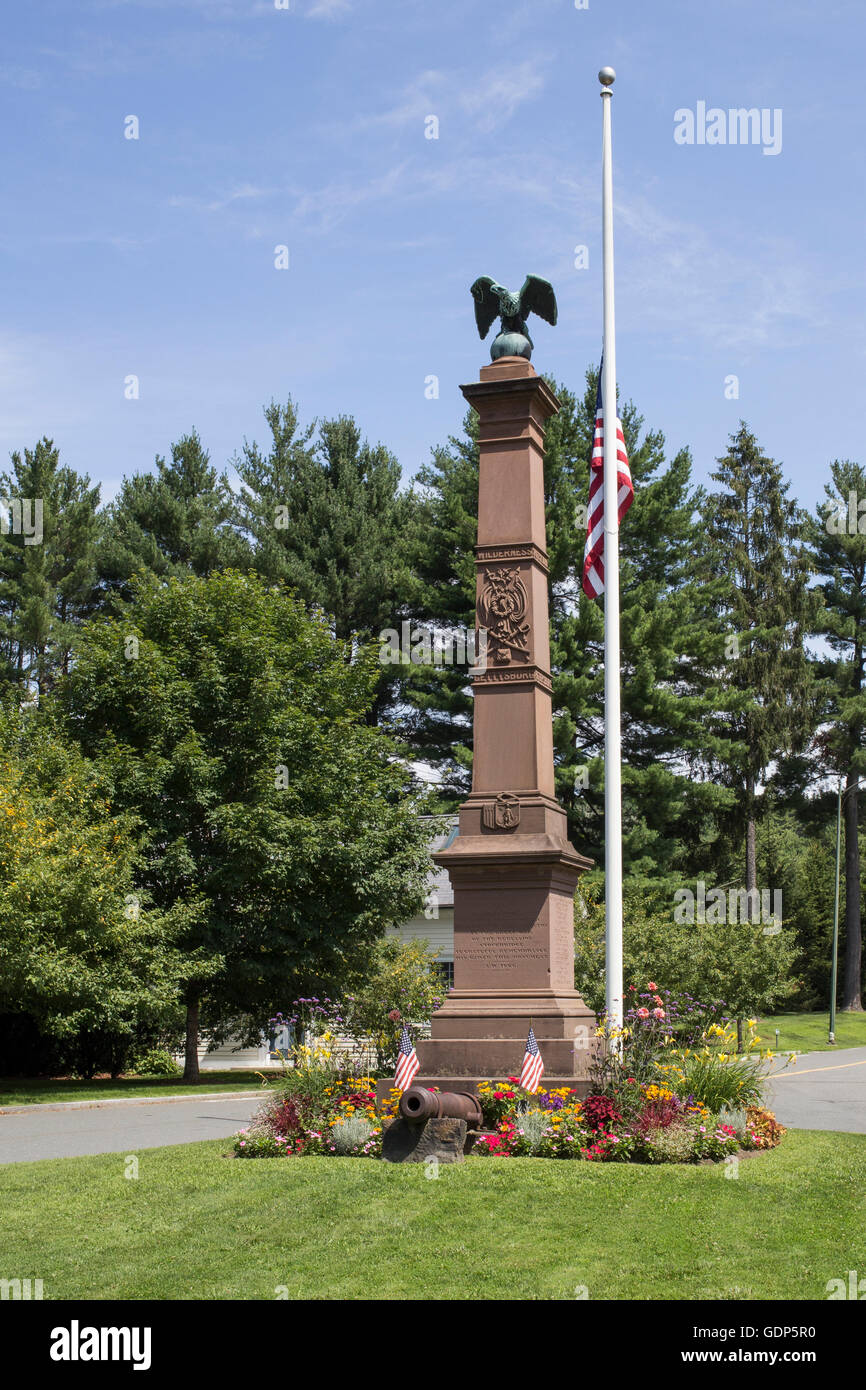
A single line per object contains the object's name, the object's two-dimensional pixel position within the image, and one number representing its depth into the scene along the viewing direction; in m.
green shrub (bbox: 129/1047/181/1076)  31.89
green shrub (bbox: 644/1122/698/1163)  11.06
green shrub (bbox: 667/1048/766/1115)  12.27
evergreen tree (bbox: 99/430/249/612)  43.22
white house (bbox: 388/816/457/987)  40.26
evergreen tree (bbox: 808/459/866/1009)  54.88
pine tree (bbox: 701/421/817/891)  48.19
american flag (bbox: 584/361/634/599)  15.17
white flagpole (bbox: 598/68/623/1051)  13.68
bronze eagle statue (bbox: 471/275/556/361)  16.03
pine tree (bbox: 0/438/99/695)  41.06
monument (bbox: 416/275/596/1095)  13.40
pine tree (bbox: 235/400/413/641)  43.38
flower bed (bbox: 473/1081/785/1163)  11.16
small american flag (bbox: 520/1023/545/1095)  12.41
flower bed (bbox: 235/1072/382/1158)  11.75
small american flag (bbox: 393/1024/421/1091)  12.71
